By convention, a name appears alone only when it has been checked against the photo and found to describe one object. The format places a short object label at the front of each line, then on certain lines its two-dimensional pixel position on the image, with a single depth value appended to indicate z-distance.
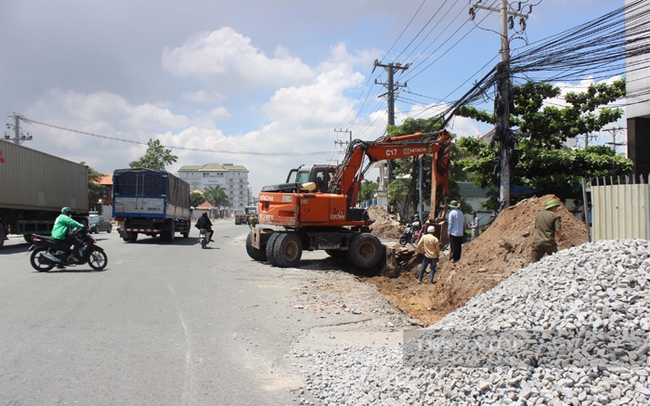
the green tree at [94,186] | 53.62
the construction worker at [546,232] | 8.38
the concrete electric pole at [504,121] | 15.41
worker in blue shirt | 11.70
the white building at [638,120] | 16.09
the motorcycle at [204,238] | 19.48
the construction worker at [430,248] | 10.80
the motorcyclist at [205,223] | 20.08
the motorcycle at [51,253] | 10.90
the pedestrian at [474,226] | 19.69
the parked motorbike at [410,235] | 19.97
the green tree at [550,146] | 16.70
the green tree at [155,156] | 44.91
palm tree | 113.50
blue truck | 20.89
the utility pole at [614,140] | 41.21
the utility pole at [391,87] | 28.20
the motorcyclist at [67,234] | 11.02
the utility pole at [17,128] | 34.45
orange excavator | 13.05
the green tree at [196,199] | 104.88
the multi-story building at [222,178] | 152.38
